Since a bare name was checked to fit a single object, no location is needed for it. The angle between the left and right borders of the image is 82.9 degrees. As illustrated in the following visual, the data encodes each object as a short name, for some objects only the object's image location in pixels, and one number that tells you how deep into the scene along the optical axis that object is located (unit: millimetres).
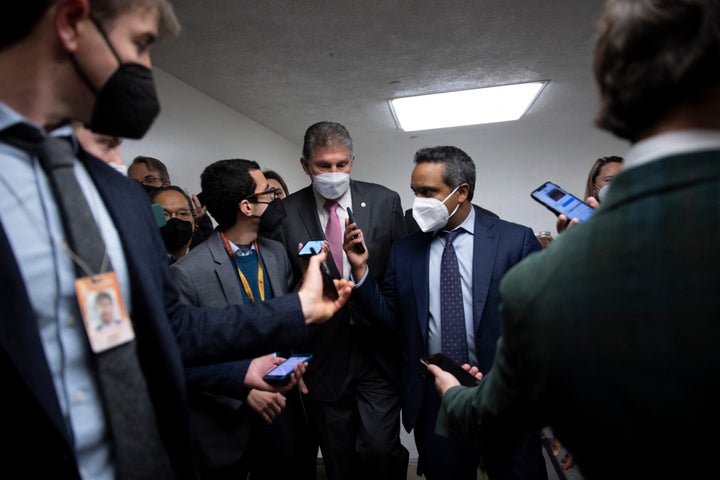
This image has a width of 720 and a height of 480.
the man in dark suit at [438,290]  1854
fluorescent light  4820
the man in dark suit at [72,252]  670
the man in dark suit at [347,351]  2193
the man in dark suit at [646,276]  503
